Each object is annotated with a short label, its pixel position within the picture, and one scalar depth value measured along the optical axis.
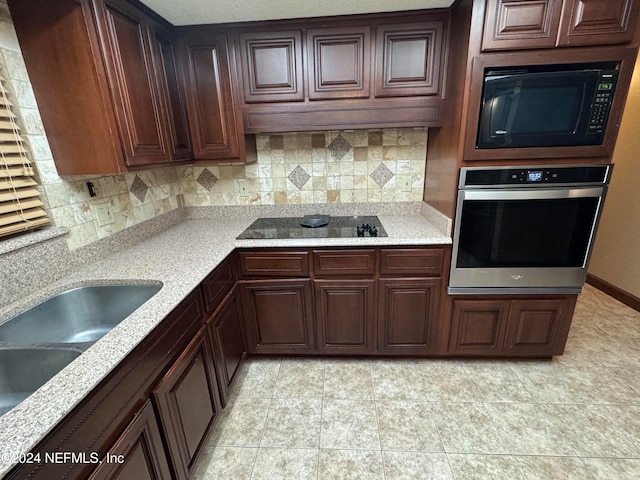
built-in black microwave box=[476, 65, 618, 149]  1.40
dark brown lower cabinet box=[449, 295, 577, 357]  1.78
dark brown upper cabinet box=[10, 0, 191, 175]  1.17
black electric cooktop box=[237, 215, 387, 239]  1.84
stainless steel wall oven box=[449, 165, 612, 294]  1.53
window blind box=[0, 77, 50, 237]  1.14
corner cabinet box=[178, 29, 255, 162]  1.78
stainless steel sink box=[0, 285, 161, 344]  1.18
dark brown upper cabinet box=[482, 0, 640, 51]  1.33
